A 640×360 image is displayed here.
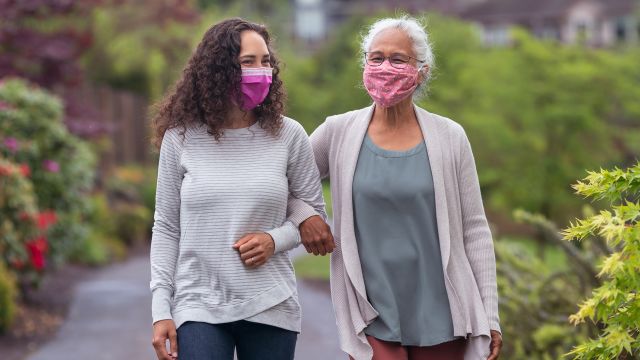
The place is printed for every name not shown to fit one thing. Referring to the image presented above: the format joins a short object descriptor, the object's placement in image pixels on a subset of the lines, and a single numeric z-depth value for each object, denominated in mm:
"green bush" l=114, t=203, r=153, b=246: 18969
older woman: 4211
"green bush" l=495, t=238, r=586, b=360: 7070
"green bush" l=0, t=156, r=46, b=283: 9766
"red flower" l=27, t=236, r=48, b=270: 10695
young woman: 4059
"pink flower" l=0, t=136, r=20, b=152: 10375
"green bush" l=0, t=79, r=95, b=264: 11422
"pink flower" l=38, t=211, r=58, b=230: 11148
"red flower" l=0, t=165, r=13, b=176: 9672
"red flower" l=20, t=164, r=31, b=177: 10356
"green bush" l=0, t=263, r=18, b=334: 9781
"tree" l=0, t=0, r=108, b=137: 15422
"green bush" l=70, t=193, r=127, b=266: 16266
